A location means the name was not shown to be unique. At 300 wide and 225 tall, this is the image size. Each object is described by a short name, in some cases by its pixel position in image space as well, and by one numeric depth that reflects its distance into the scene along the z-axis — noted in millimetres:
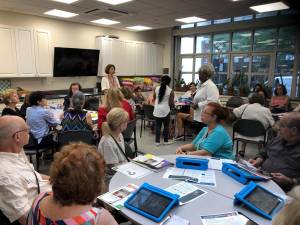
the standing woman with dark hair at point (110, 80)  5775
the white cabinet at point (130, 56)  7879
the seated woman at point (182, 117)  5746
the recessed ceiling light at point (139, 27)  7902
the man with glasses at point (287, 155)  2033
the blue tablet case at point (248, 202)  1346
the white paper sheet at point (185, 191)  1541
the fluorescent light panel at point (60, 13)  5875
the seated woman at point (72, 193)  1005
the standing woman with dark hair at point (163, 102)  5020
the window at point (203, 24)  8405
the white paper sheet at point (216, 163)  2056
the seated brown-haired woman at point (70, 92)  4773
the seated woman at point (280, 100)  5820
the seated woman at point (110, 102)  3625
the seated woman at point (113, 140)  2305
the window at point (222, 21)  7962
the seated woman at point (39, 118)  3389
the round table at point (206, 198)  1347
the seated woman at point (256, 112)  4027
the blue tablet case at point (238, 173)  1764
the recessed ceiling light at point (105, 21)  6953
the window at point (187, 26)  8891
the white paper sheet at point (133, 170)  1879
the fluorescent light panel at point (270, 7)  5567
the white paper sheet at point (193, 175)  1791
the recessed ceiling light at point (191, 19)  6766
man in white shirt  1384
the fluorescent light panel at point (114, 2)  5009
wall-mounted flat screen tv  6879
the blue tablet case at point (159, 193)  1312
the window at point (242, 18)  7502
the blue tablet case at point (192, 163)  2010
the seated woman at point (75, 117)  3289
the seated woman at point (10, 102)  3639
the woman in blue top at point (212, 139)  2396
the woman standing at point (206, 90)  3650
